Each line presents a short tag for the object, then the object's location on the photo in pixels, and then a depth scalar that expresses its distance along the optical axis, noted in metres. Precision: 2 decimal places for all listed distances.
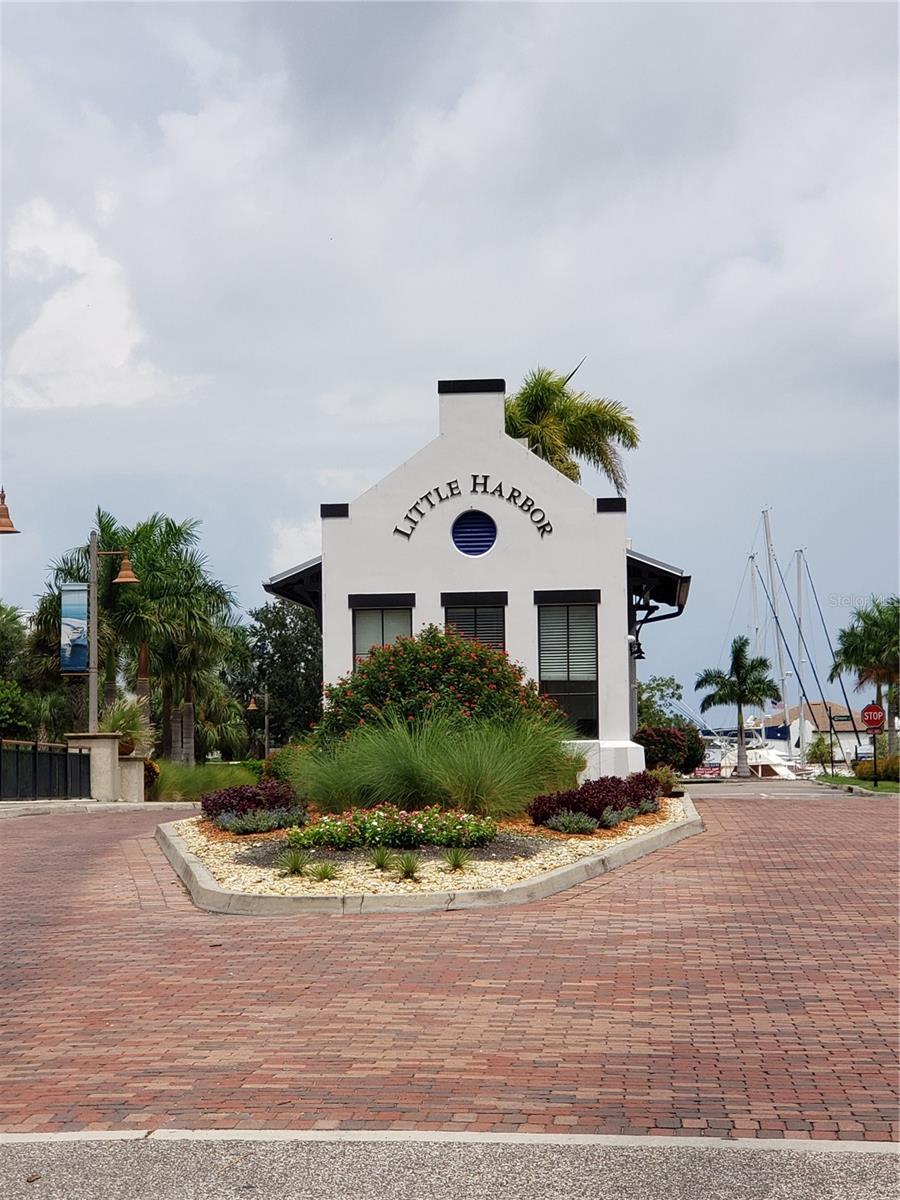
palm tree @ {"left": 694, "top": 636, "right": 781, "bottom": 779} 65.31
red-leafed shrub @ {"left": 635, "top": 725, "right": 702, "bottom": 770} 44.09
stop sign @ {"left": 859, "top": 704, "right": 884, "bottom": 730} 40.28
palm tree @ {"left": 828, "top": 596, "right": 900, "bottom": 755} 65.50
